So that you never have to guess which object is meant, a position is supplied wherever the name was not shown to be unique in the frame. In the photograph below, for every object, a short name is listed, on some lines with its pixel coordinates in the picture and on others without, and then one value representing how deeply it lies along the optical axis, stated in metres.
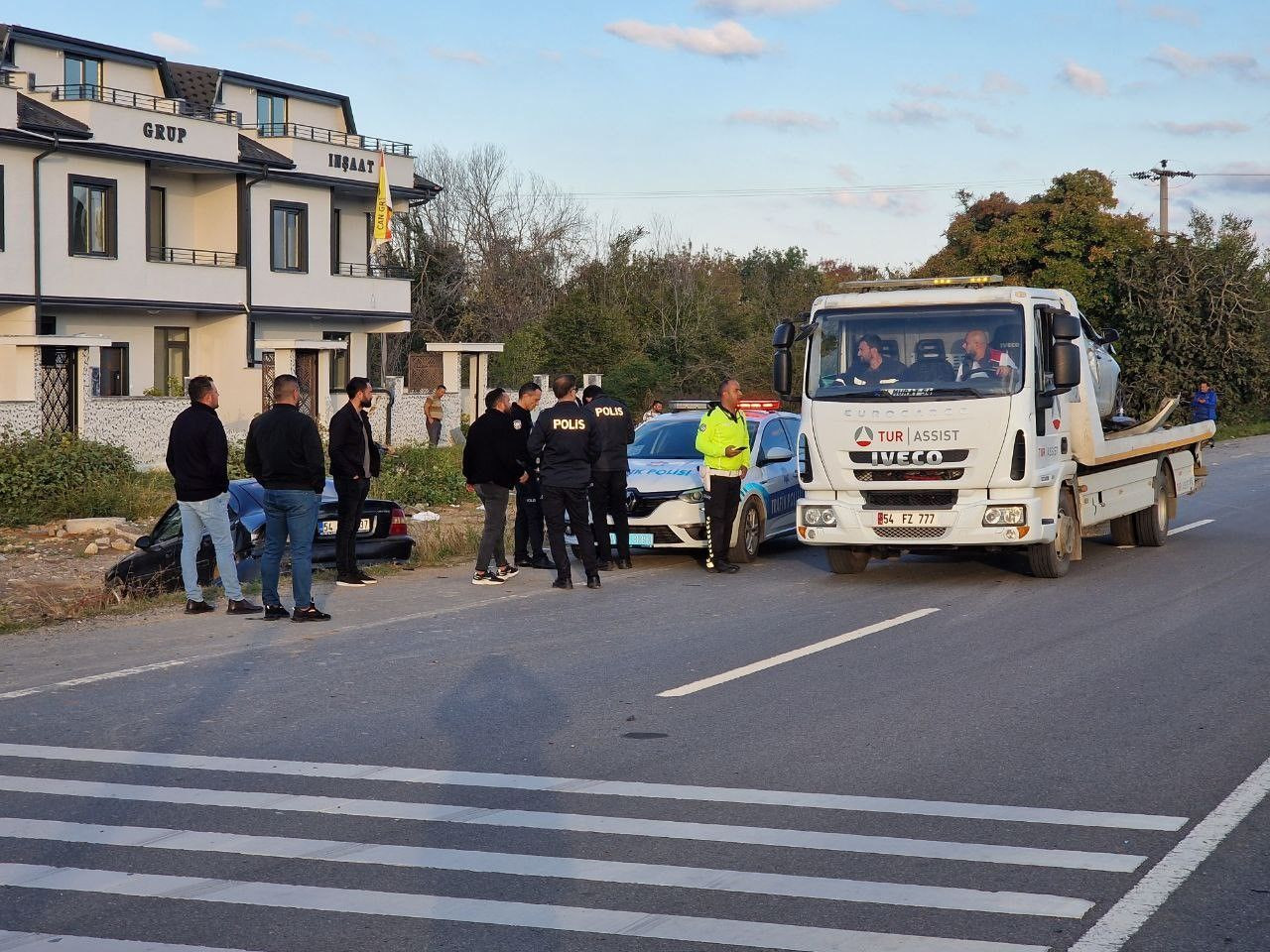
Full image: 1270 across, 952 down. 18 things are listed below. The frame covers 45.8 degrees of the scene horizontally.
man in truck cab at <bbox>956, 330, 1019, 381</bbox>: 13.46
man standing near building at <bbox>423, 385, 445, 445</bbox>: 36.12
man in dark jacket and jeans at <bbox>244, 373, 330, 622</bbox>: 11.68
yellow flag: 41.09
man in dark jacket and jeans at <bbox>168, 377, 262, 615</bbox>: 11.75
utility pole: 50.44
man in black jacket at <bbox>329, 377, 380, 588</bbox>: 13.65
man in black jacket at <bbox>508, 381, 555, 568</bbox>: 14.68
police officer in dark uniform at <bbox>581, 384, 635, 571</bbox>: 14.60
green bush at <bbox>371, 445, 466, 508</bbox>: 26.06
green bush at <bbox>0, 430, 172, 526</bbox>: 22.81
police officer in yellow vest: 14.74
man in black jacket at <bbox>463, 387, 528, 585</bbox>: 14.11
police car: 15.61
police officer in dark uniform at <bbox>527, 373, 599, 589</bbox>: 13.77
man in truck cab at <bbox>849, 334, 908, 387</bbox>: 13.75
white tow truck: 13.33
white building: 32.06
